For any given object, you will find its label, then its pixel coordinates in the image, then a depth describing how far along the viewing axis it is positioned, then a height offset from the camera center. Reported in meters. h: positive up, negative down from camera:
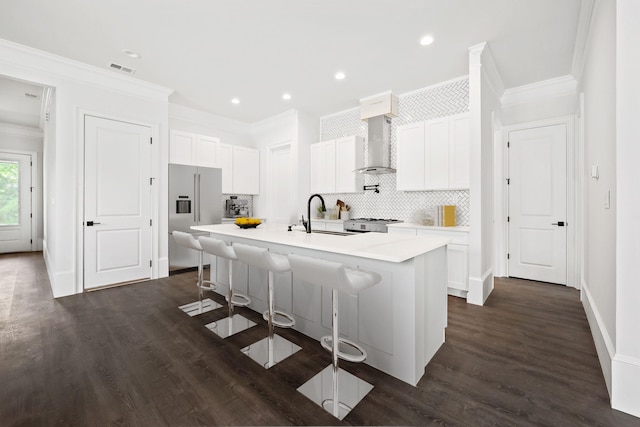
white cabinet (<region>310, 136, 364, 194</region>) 4.97 +0.89
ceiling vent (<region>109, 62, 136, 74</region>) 3.63 +1.89
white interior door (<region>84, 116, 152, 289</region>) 3.79 +0.15
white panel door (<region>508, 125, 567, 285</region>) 4.02 +0.15
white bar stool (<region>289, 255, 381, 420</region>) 1.56 -0.88
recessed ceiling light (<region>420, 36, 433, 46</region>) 3.04 +1.88
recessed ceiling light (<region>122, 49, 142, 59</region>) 3.31 +1.89
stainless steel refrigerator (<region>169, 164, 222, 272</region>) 4.60 +0.19
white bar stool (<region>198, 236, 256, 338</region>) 2.54 -0.98
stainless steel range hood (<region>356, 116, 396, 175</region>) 4.54 +1.11
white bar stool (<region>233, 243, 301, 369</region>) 2.05 -0.87
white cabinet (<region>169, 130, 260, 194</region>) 4.84 +1.05
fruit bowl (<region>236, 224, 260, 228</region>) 3.30 -0.14
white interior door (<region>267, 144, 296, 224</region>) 5.88 +0.62
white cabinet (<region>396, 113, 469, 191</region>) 3.69 +0.82
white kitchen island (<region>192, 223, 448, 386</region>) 1.80 -0.64
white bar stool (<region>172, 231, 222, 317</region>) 2.98 -0.89
